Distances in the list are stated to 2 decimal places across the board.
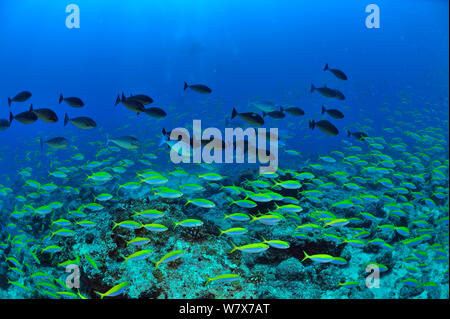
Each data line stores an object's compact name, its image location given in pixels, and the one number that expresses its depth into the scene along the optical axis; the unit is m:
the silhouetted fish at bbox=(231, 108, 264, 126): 4.13
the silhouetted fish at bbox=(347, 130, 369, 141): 5.43
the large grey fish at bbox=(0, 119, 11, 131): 4.36
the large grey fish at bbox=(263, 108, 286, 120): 4.73
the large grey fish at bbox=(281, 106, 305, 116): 4.89
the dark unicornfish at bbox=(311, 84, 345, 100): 4.82
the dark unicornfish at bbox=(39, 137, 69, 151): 4.34
